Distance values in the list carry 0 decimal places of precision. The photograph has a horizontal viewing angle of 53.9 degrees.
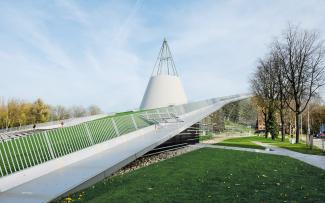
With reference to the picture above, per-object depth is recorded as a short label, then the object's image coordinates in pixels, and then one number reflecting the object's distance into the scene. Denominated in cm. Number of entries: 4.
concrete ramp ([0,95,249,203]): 746
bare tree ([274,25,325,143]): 2988
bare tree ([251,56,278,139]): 3812
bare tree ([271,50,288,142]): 3319
